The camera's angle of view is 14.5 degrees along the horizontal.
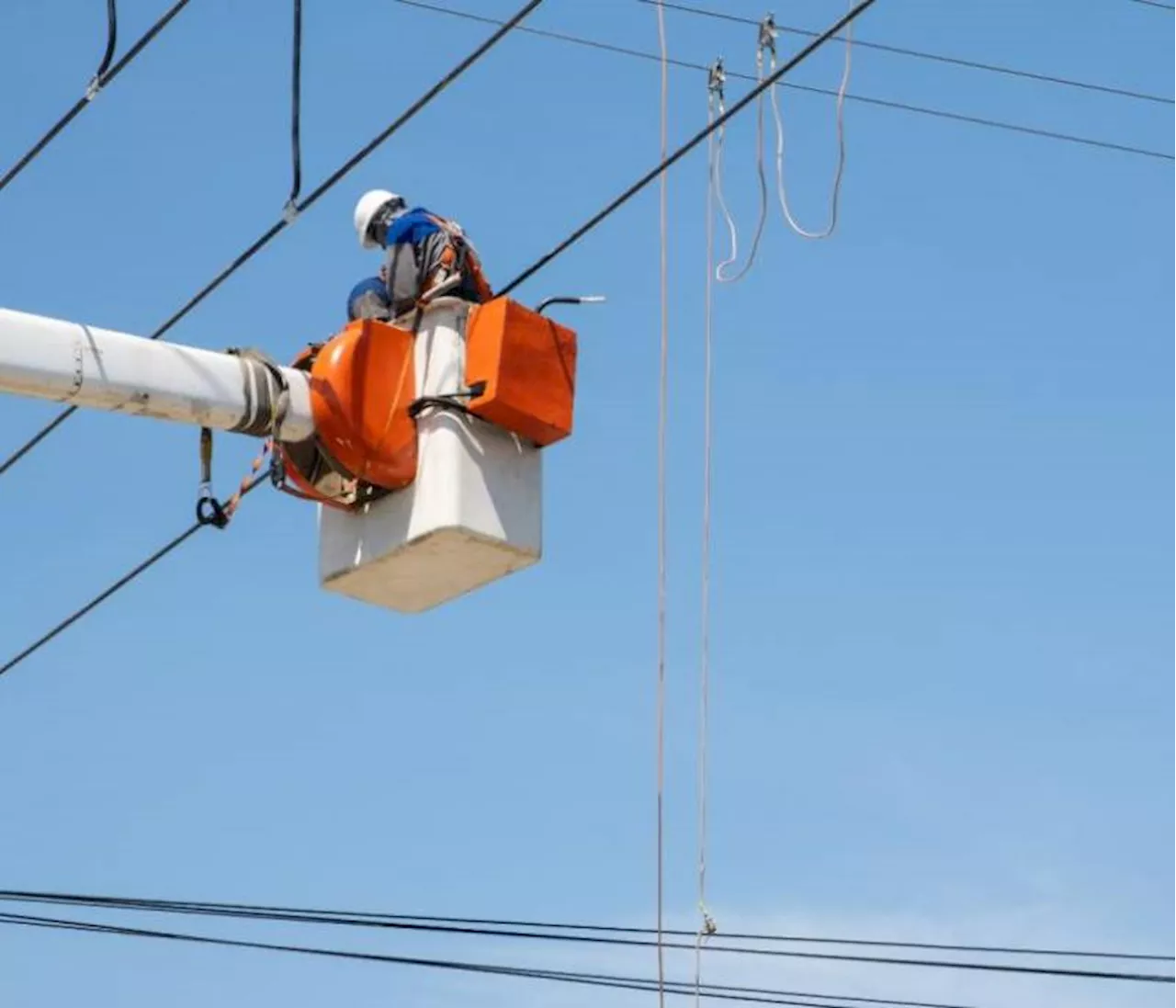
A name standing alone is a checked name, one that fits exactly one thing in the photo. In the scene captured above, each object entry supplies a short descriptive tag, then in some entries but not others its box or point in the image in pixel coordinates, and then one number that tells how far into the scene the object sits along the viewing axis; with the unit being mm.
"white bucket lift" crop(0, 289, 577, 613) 13420
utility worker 14179
